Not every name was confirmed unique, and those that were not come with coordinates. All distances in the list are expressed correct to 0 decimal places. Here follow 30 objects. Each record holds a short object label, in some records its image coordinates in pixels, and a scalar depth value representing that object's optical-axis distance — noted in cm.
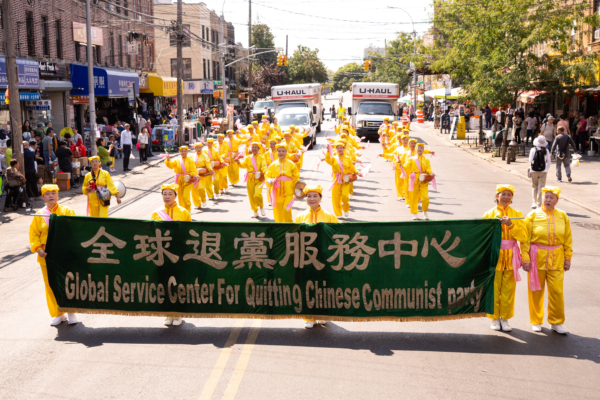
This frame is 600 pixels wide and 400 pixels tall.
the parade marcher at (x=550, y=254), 705
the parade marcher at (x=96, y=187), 1092
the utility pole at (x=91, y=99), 2311
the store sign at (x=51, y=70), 2556
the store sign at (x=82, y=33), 3003
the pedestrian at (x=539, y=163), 1466
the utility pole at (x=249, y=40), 5303
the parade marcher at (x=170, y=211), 774
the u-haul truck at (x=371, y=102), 3543
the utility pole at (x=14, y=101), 1610
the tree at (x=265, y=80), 7656
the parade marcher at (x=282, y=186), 1177
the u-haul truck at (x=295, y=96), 3653
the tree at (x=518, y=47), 2598
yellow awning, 3919
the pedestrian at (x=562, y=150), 1855
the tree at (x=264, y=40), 8781
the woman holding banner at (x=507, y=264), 707
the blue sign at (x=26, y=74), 2075
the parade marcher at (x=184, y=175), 1446
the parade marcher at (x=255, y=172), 1427
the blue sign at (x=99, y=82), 2838
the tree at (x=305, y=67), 8962
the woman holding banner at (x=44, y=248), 753
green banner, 718
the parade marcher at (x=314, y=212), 757
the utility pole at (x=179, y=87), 3153
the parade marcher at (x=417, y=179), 1334
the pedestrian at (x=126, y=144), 2402
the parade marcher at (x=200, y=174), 1577
